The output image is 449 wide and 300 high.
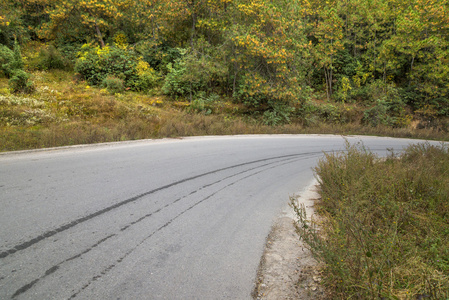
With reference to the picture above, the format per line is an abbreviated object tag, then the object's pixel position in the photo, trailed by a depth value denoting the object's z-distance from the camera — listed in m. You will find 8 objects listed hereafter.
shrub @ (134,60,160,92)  16.53
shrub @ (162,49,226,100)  16.52
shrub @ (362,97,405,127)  20.59
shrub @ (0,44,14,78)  13.73
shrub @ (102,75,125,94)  15.06
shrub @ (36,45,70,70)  16.41
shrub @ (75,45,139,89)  15.90
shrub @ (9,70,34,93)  12.38
